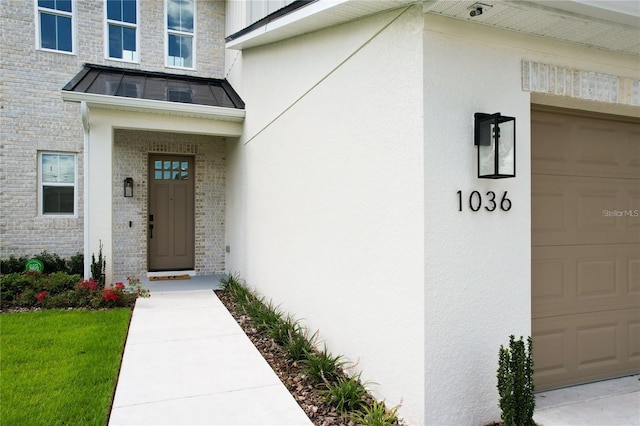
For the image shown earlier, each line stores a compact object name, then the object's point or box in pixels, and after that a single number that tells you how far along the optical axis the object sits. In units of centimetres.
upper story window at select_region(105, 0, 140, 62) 974
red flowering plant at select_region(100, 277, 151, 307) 678
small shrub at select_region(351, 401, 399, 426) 299
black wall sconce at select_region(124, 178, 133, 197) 916
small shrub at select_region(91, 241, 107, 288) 734
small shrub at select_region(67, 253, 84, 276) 942
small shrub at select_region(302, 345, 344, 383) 392
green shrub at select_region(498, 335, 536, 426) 275
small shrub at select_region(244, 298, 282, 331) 556
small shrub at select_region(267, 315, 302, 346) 502
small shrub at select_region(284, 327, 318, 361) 451
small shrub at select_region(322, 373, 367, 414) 340
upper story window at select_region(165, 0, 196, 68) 1008
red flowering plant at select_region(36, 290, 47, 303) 672
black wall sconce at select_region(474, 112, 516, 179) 296
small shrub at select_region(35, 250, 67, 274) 930
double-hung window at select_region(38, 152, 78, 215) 964
